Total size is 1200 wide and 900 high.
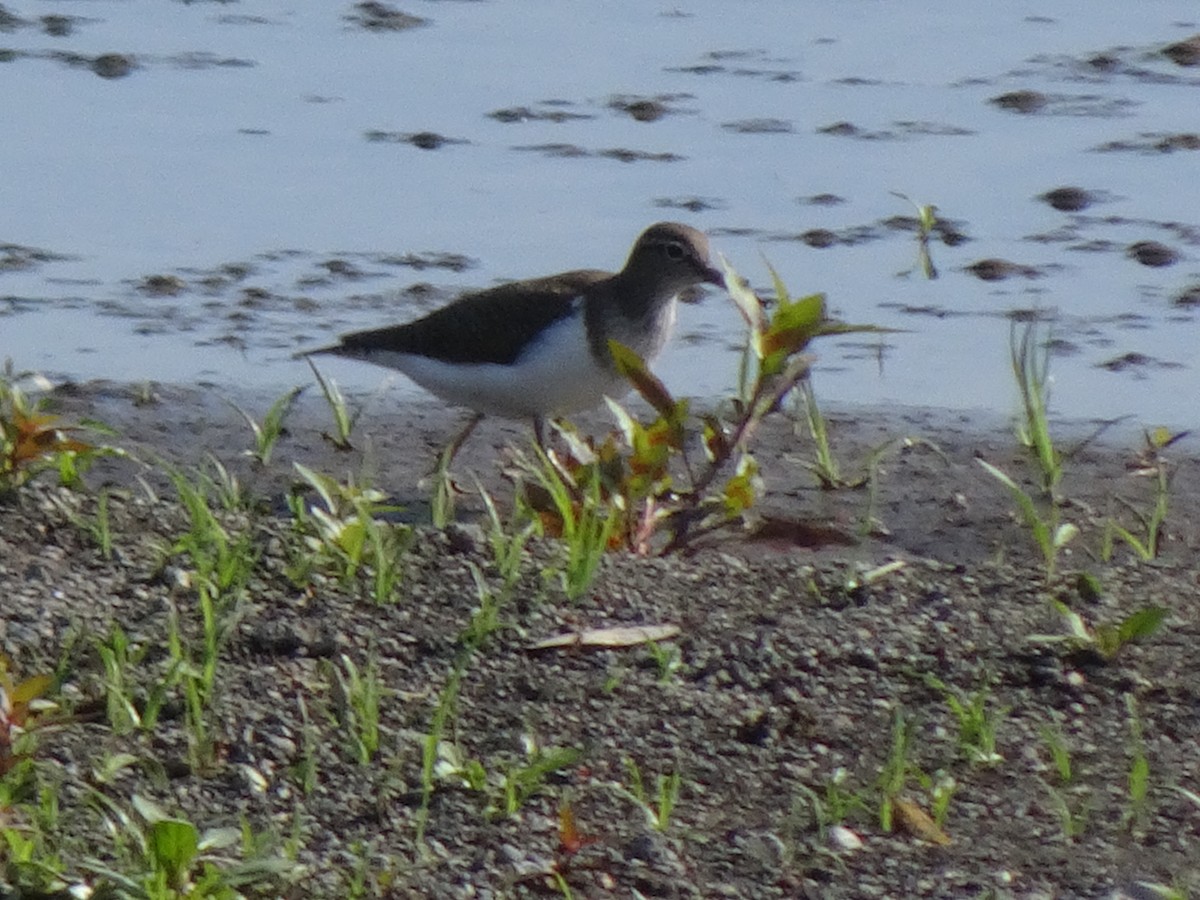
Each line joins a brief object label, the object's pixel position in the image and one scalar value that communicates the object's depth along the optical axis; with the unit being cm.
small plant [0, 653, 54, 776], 792
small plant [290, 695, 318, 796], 827
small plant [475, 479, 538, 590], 985
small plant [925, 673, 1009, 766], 852
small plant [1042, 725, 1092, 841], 805
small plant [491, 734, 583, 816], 817
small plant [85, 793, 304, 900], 722
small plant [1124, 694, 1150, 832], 811
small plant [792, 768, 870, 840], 802
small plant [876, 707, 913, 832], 806
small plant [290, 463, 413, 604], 973
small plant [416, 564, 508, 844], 820
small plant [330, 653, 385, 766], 848
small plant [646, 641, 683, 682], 915
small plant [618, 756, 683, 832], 803
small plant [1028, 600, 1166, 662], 936
